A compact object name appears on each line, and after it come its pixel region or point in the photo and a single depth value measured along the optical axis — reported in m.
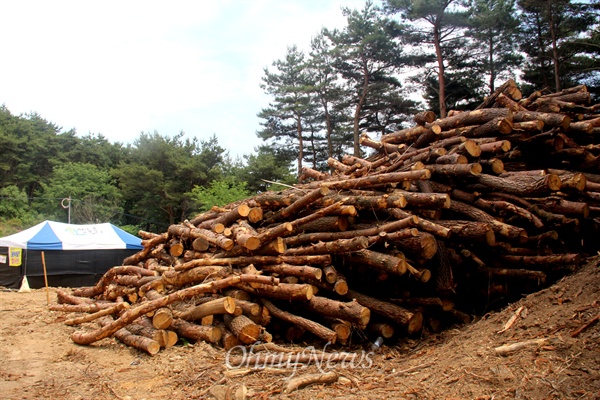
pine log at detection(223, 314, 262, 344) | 5.35
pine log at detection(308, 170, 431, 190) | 6.48
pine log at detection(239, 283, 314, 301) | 5.68
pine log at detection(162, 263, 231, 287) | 6.29
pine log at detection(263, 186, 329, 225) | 6.55
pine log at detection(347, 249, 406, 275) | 5.59
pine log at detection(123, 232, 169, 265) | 9.12
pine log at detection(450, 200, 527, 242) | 6.08
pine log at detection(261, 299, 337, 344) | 5.40
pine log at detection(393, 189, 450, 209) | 6.09
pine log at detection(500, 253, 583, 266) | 5.95
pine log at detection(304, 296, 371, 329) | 5.48
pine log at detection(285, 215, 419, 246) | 5.86
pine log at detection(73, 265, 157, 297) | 8.28
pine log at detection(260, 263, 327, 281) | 5.83
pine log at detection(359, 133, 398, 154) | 9.51
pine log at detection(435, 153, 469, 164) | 6.80
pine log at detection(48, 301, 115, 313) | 8.07
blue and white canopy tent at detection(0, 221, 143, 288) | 15.38
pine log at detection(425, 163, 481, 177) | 6.46
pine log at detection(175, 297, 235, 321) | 5.56
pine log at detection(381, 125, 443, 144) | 8.37
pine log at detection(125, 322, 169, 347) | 5.56
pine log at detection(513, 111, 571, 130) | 6.99
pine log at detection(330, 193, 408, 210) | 6.17
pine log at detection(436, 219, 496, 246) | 5.96
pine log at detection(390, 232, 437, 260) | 5.72
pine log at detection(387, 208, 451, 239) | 5.79
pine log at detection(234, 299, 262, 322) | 5.74
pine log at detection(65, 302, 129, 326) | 6.46
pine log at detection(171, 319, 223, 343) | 5.51
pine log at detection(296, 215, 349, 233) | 6.46
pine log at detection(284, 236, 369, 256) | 5.76
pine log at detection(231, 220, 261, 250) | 6.27
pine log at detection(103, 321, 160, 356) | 5.41
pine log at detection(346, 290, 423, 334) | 5.73
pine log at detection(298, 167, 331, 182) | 10.81
